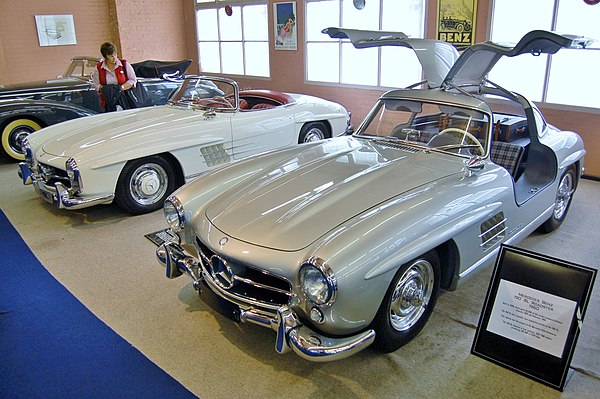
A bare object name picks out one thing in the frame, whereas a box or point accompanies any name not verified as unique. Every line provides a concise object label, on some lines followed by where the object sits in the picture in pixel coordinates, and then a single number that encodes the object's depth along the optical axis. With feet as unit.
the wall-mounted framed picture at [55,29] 36.73
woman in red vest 23.93
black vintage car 24.12
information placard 8.16
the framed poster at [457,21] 24.55
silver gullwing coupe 7.97
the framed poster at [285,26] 34.21
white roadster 15.58
